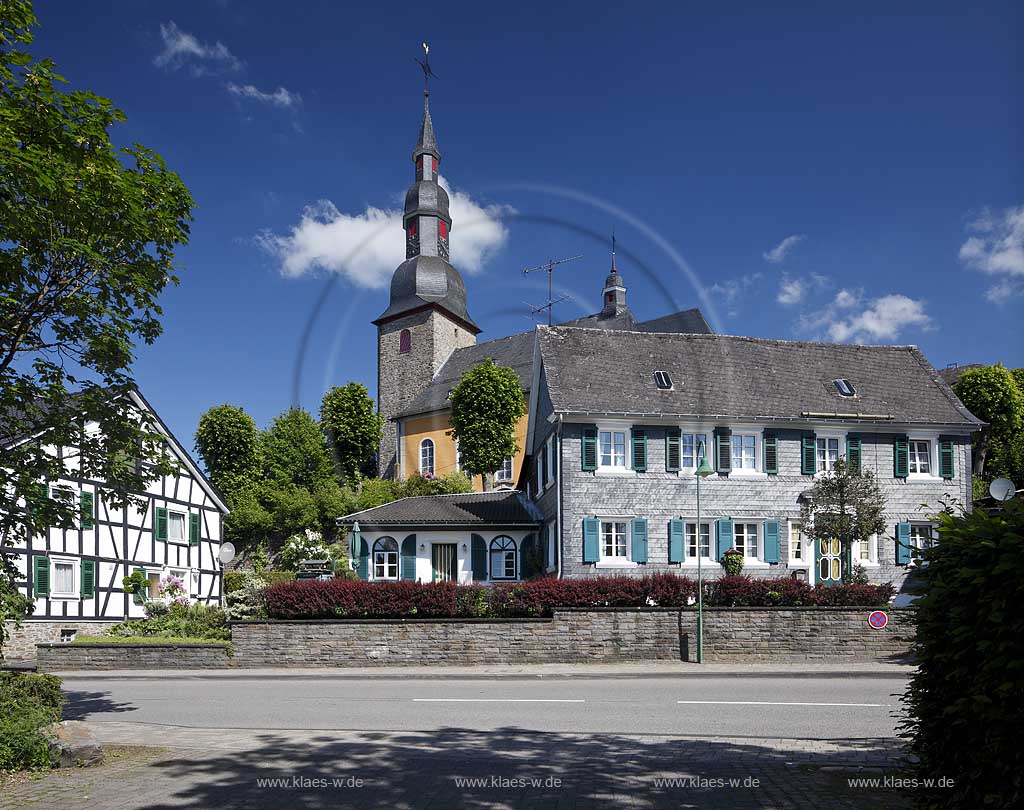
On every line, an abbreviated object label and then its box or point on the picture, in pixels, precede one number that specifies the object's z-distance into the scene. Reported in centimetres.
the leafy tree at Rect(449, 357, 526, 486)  5244
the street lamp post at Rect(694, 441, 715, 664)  2015
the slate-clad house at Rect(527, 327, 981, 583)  3014
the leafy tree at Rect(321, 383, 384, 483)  6319
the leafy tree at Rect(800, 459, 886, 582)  2777
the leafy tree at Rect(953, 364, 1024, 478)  5278
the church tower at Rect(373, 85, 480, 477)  7106
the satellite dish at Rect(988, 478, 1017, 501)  1567
